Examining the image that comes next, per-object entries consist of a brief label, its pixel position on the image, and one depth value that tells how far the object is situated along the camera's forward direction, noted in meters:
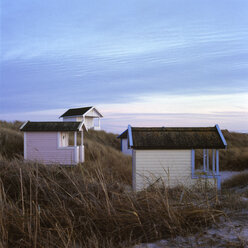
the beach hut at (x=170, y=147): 11.40
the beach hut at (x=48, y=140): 17.56
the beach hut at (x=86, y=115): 36.44
